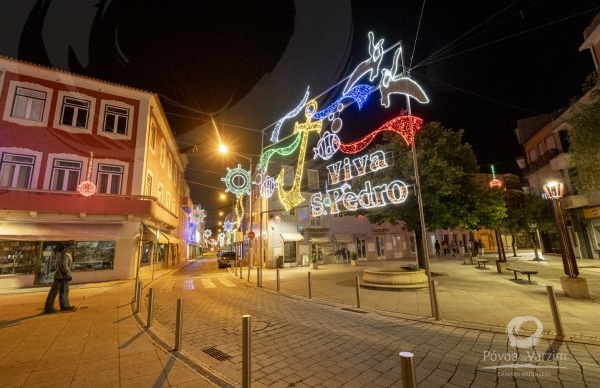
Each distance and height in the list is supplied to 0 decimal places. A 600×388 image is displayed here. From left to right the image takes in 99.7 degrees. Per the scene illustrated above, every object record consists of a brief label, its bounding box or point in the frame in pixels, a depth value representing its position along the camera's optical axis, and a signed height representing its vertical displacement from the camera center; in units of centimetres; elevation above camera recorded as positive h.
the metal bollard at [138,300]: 809 -162
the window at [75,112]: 1606 +883
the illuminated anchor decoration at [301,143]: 1357 +535
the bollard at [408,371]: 208 -108
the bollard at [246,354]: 340 -147
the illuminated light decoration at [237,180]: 1727 +444
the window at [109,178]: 1639 +462
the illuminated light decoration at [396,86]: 855 +532
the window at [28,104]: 1495 +882
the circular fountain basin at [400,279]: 1105 -176
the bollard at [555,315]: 526 -171
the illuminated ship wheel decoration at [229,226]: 3931 +307
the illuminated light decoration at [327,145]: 1230 +472
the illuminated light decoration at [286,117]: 1401 +723
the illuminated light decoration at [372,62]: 1006 +712
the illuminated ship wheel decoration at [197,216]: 3077 +370
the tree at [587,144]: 835 +298
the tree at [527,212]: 2214 +191
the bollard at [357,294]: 851 -181
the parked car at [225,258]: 2671 -133
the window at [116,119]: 1712 +882
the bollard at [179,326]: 503 -156
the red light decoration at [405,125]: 865 +416
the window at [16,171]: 1427 +472
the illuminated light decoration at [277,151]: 1415 +542
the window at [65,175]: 1529 +467
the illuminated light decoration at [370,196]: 1128 +211
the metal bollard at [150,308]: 653 -152
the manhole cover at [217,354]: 468 -203
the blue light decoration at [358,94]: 1081 +632
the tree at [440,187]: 1207 +244
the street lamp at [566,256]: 840 -81
